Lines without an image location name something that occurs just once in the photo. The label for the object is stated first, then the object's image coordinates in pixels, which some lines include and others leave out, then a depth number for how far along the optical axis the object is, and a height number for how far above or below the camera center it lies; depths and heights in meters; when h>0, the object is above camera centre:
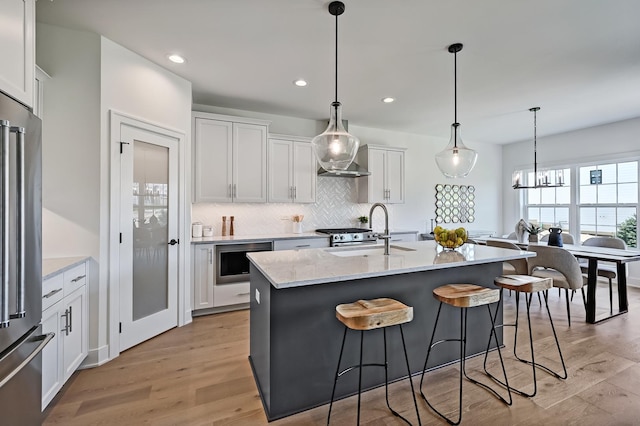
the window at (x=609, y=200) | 4.84 +0.21
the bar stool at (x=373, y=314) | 1.58 -0.57
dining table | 3.27 -0.67
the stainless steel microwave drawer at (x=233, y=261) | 3.62 -0.62
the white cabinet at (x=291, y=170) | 4.27 +0.60
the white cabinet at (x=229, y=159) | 3.78 +0.69
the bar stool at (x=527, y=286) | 2.19 -0.56
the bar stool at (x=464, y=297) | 1.90 -0.56
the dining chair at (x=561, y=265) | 3.21 -0.59
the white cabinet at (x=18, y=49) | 1.32 +0.77
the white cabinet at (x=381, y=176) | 4.95 +0.61
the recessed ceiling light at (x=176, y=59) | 2.87 +1.49
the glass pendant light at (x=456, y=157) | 2.89 +0.54
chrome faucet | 2.45 -0.23
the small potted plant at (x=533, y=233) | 4.11 -0.29
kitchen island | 1.83 -0.71
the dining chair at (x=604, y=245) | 3.72 -0.45
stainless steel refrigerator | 1.17 -0.23
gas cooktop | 4.24 -0.37
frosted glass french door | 2.71 -0.24
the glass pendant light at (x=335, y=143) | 2.33 +0.54
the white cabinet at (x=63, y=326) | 1.86 -0.83
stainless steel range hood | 4.61 +0.61
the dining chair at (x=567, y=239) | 4.39 -0.40
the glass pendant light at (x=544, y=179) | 4.20 +0.48
